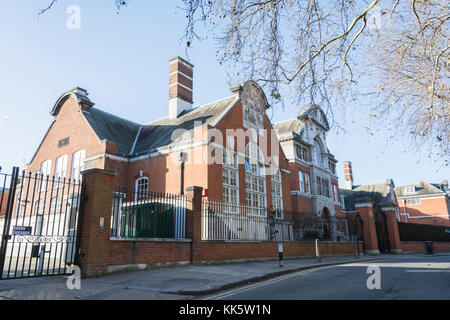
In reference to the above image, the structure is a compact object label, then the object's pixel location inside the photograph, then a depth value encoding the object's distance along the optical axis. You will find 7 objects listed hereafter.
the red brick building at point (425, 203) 51.59
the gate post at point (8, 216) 7.58
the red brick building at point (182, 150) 17.77
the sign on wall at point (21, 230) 7.75
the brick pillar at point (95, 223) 8.59
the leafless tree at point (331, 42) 6.60
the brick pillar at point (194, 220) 11.72
